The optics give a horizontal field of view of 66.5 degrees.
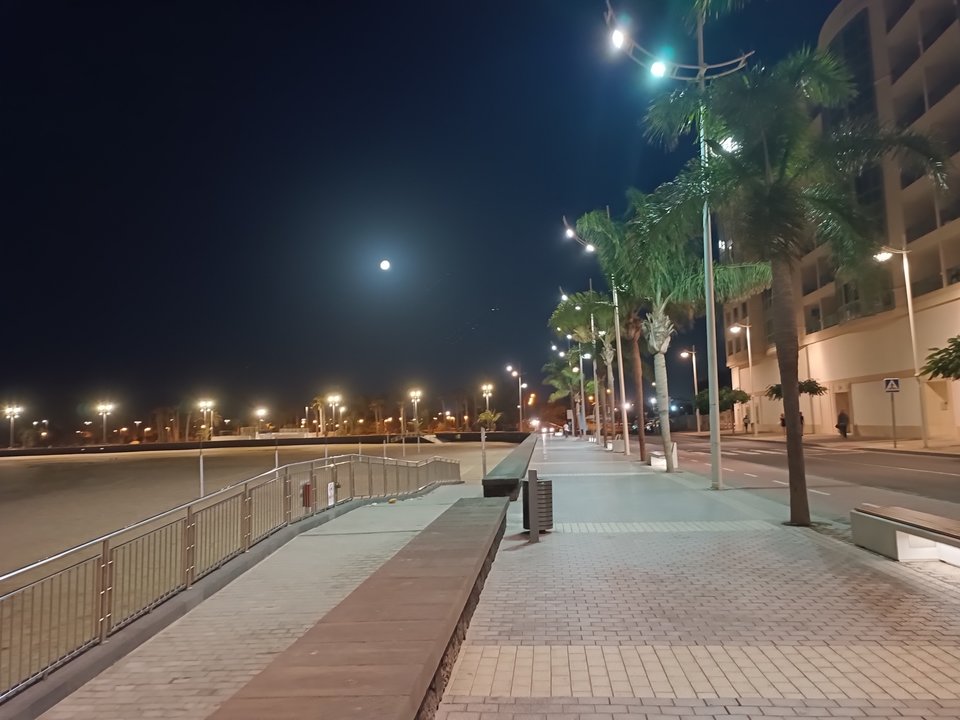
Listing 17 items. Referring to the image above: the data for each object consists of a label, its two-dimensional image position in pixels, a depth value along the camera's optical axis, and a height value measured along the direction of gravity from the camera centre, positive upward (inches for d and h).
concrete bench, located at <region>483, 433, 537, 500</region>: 574.9 -42.3
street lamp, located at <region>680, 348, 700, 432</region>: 3102.9 +277.4
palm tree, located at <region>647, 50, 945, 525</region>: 456.8 +159.9
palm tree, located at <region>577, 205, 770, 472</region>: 523.5 +161.9
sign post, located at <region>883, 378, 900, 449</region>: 1227.9 +42.9
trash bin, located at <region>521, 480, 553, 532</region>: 449.4 -48.1
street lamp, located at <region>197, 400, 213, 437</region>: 3718.0 +183.1
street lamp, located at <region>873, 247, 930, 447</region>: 1338.6 +98.3
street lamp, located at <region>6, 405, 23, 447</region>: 3821.4 +183.7
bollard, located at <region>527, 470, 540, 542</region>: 425.7 -48.0
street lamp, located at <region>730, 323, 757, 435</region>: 2920.8 +92.9
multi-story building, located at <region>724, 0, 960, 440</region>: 1505.9 +390.1
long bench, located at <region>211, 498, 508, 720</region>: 156.5 -57.1
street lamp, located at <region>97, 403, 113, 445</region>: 3764.0 +179.4
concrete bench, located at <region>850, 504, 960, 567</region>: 317.9 -58.0
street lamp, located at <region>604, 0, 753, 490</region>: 622.5 +182.4
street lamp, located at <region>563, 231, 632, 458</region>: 1203.9 +164.6
